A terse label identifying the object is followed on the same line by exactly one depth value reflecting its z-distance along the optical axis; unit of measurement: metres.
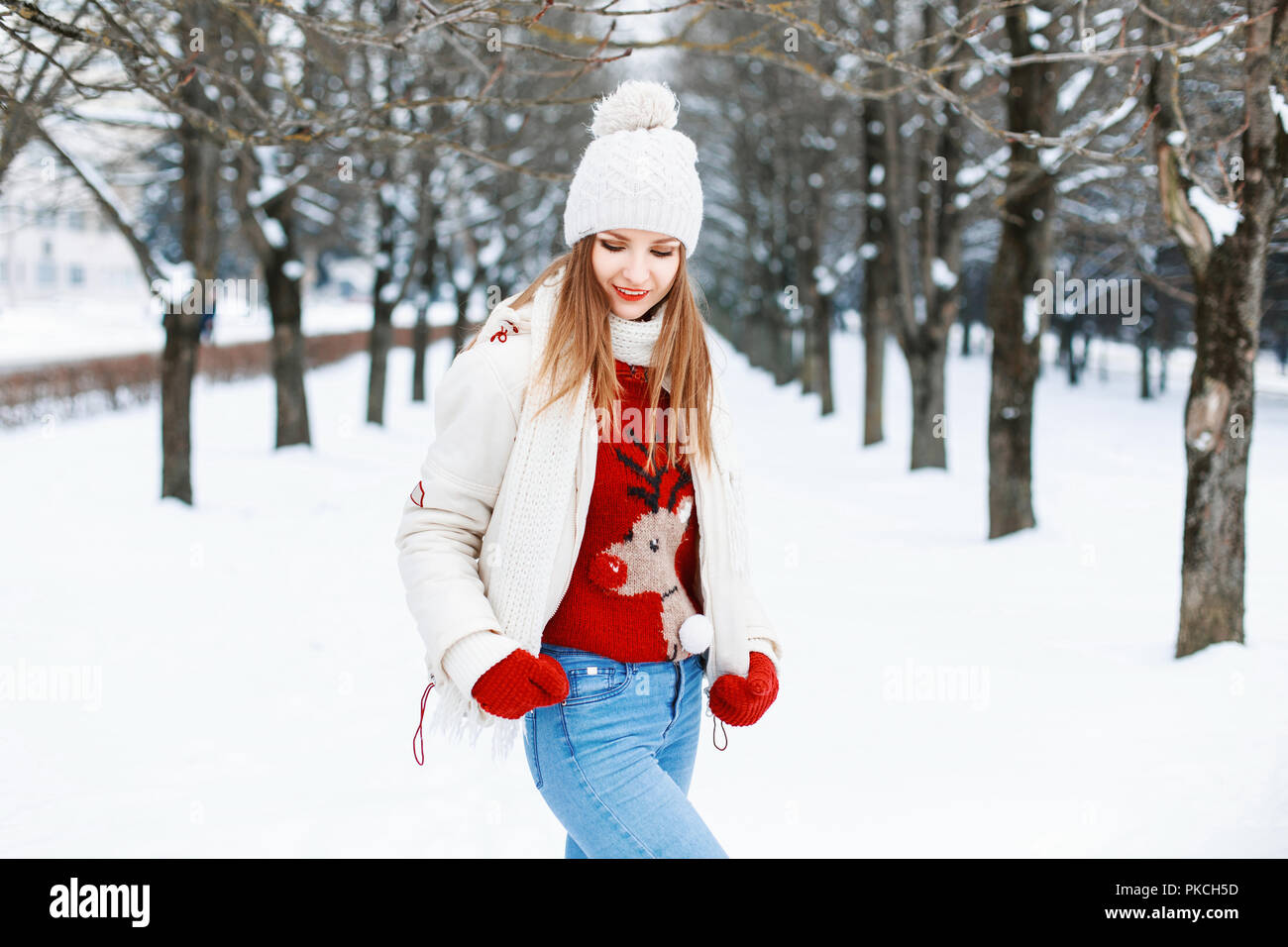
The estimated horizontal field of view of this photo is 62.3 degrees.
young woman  1.92
